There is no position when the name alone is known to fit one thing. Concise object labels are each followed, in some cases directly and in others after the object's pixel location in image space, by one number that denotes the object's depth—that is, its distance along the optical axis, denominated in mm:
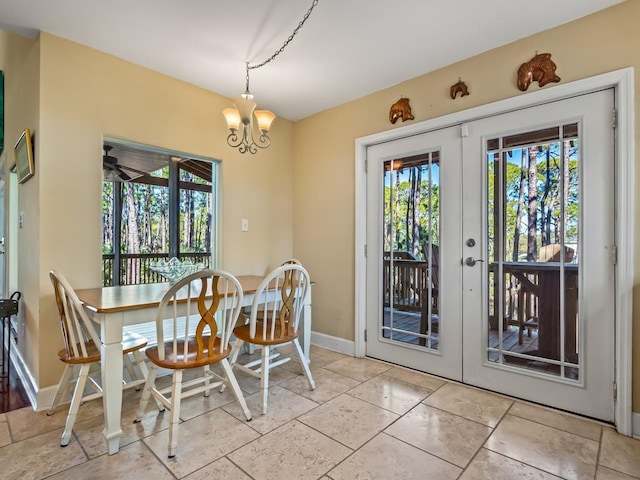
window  2645
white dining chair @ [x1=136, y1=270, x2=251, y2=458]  1729
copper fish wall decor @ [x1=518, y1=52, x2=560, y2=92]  2141
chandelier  2428
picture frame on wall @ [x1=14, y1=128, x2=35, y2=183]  2287
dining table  1691
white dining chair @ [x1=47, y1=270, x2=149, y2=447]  1749
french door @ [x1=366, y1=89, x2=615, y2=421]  2027
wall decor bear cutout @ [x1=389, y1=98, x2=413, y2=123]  2828
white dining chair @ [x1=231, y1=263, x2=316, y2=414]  2141
